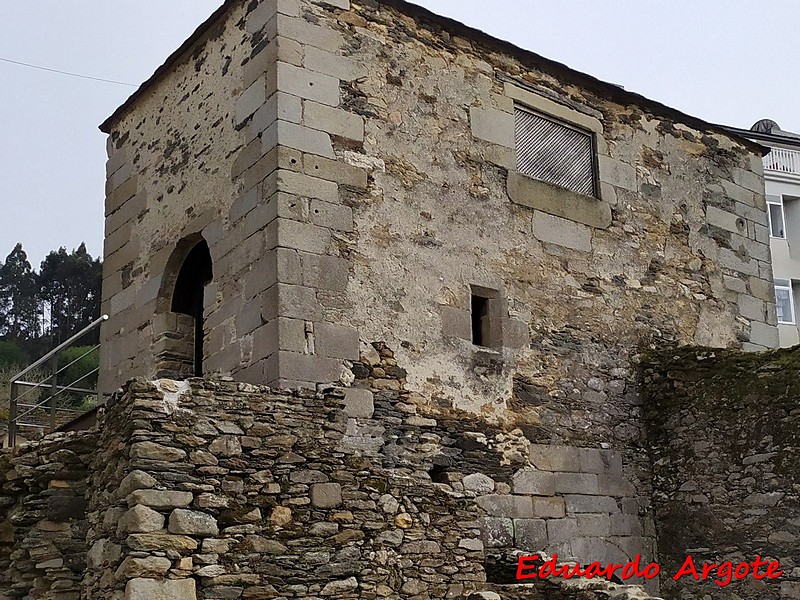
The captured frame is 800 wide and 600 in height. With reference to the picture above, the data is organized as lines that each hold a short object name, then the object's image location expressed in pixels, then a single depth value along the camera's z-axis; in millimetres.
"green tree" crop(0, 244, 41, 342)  31938
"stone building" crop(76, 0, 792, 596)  7844
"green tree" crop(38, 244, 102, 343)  31547
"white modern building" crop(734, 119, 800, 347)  22391
